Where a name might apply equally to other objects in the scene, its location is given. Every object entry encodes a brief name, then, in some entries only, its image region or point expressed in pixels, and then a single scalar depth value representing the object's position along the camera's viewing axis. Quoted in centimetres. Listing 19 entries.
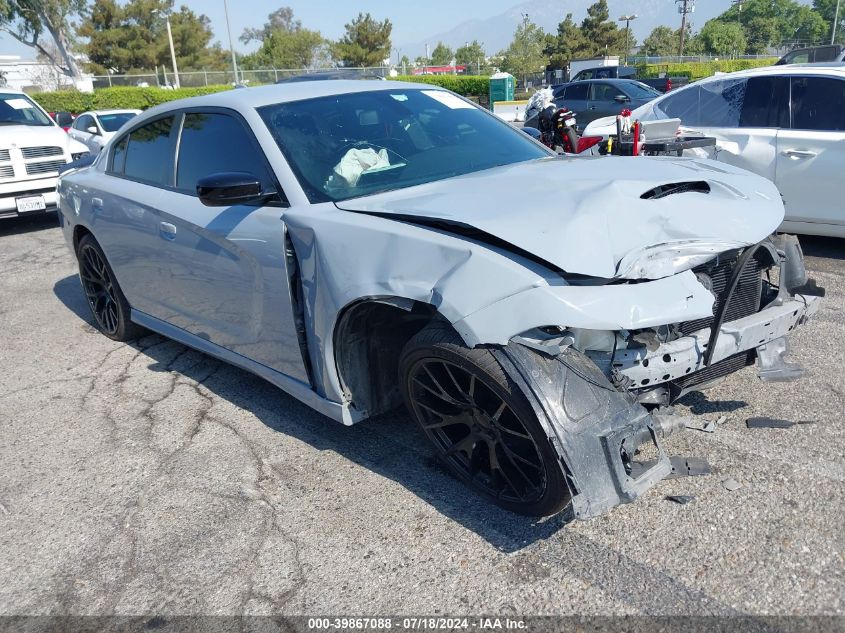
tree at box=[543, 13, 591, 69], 6150
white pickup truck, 952
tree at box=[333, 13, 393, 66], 5766
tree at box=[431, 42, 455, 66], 9638
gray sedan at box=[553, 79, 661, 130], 1642
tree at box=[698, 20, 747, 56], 8006
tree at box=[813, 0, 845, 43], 11112
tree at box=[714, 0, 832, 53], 9894
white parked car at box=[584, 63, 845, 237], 591
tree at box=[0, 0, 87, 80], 5047
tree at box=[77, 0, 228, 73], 5391
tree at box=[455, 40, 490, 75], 9132
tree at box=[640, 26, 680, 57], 7300
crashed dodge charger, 244
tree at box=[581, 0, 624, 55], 6206
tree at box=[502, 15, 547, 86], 5959
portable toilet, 2775
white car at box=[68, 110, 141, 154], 1365
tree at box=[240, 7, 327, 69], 7106
